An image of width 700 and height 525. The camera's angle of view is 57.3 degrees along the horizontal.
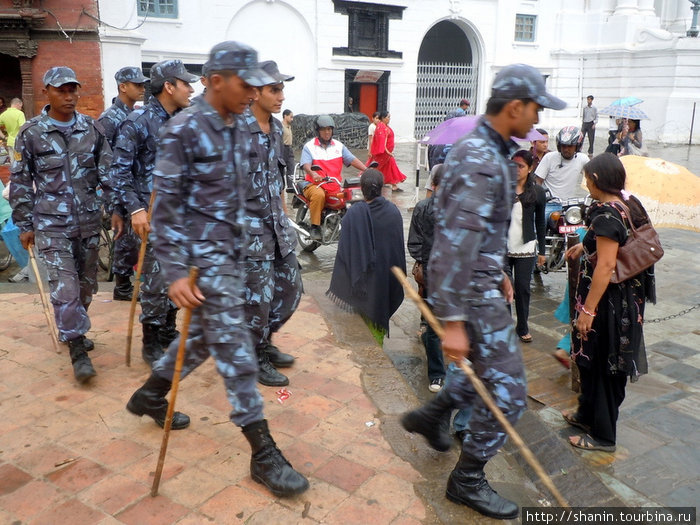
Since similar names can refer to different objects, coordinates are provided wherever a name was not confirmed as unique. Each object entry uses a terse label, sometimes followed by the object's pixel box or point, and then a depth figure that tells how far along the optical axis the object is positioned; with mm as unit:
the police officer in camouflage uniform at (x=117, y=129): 5320
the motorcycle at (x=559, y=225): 7328
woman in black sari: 3795
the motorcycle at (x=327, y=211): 8711
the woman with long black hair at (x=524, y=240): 5586
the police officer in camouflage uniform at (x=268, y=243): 3848
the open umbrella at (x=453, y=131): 7291
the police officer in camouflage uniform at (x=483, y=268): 2746
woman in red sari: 14008
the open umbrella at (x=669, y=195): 4930
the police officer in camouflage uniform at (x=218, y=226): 2934
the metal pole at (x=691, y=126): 24312
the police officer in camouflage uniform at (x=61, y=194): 4207
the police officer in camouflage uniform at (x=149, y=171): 4316
